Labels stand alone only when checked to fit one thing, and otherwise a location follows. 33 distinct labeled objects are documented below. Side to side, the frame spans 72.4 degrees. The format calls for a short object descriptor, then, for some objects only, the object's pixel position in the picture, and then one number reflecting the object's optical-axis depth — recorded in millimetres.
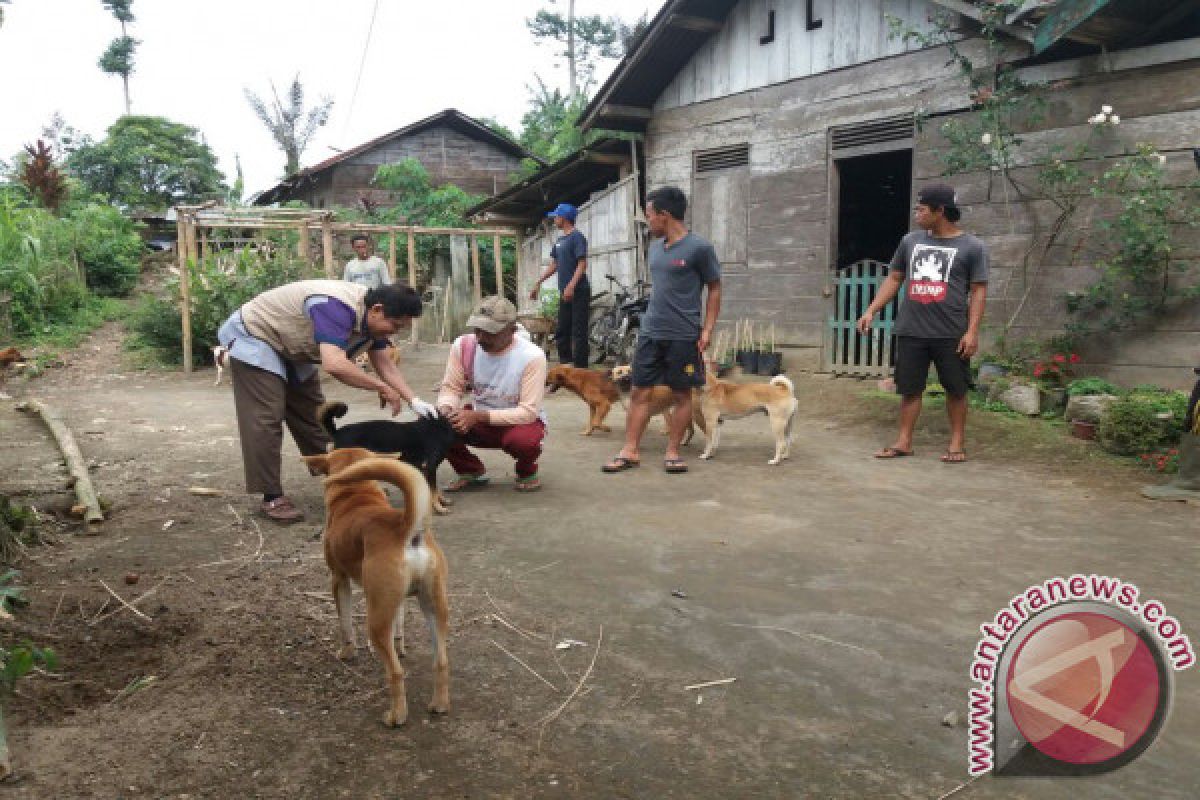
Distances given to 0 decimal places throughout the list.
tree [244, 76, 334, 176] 31688
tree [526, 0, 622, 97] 34188
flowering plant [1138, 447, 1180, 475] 5516
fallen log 4461
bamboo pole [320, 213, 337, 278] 12445
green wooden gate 9227
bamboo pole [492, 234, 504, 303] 13802
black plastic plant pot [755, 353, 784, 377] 9898
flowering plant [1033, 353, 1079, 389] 7457
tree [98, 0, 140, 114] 39156
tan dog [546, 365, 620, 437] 6914
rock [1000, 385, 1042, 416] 7191
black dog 4188
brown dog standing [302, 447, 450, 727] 2389
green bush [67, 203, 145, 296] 19484
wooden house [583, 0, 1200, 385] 7016
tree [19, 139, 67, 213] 22891
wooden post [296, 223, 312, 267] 12430
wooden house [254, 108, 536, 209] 25578
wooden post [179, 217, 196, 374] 11461
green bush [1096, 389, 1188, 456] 5906
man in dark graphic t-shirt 5898
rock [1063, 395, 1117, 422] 6559
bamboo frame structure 11625
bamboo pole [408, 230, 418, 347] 12031
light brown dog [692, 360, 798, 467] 6168
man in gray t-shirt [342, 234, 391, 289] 10469
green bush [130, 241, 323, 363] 11883
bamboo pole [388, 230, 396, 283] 12641
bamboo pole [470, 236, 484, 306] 14008
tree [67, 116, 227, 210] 30766
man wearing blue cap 10133
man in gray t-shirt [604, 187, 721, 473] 5652
